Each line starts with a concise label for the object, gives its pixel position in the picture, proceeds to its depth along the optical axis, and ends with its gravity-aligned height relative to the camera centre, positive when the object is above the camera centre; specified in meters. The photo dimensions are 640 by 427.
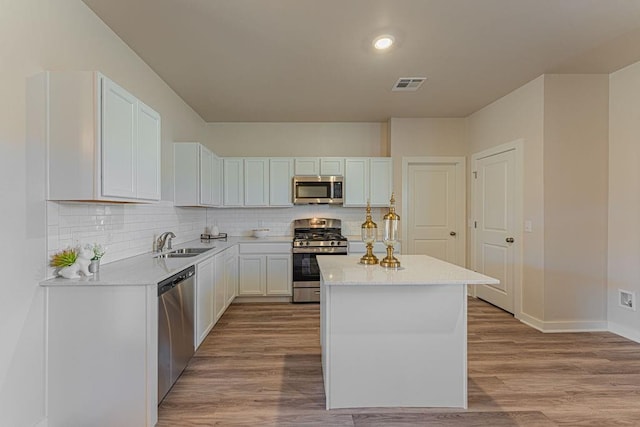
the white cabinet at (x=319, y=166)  4.83 +0.70
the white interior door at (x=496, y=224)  3.94 -0.16
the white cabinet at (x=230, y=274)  3.89 -0.80
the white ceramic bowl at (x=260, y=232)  4.95 -0.31
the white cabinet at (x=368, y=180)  4.84 +0.49
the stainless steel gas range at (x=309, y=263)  4.48 -0.72
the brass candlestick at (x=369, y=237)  2.41 -0.19
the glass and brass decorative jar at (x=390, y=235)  2.30 -0.17
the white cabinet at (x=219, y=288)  3.41 -0.85
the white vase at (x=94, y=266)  2.03 -0.35
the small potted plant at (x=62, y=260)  1.92 -0.29
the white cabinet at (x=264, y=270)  4.47 -0.81
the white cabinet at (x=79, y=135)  1.86 +0.45
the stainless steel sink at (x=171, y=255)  3.03 -0.43
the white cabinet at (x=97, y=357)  1.84 -0.84
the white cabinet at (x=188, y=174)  3.76 +0.46
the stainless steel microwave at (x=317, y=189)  4.80 +0.34
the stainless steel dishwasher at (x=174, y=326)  2.08 -0.82
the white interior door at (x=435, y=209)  4.98 +0.05
